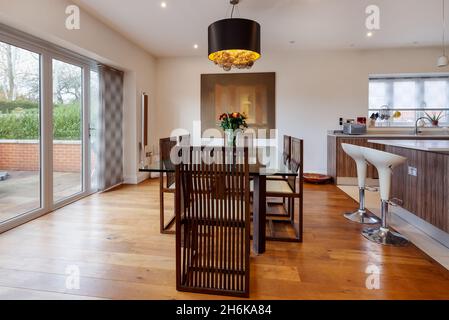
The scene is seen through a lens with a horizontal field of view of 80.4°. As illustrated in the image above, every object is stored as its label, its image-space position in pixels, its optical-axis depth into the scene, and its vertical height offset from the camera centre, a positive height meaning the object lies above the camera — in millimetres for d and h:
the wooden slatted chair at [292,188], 2471 -384
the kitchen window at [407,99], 5441 +1048
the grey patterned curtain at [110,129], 4418 +363
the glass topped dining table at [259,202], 2255 -455
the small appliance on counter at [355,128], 5051 +402
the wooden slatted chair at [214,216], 1613 -423
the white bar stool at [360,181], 3033 -375
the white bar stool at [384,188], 2434 -368
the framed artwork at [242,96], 5598 +1134
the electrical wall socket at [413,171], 2804 -236
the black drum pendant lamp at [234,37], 2738 +1178
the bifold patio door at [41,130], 2867 +246
